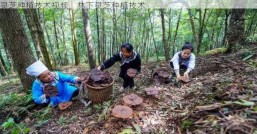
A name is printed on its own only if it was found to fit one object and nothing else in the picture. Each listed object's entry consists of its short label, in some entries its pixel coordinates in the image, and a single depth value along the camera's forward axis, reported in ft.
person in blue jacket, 7.62
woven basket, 7.13
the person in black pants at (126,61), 8.79
